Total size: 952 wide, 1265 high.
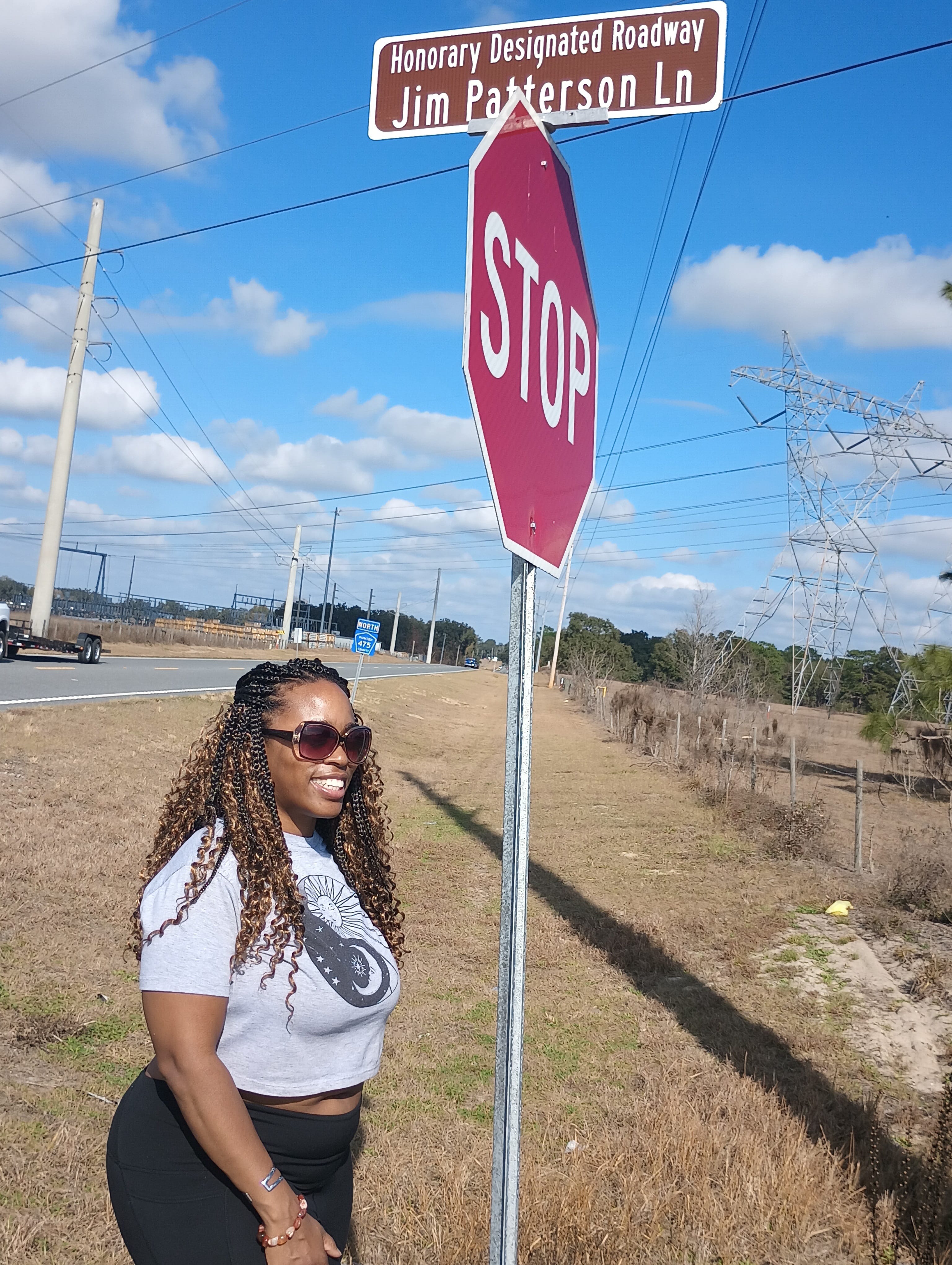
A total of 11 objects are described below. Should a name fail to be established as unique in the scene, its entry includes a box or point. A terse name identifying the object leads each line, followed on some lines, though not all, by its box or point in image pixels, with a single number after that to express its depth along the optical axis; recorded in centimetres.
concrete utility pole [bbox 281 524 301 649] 7062
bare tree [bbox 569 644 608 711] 5536
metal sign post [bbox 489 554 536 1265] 179
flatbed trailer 2606
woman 194
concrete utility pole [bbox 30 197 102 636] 2945
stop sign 173
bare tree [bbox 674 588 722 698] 4125
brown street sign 242
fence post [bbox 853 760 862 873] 1168
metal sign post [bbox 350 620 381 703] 2514
